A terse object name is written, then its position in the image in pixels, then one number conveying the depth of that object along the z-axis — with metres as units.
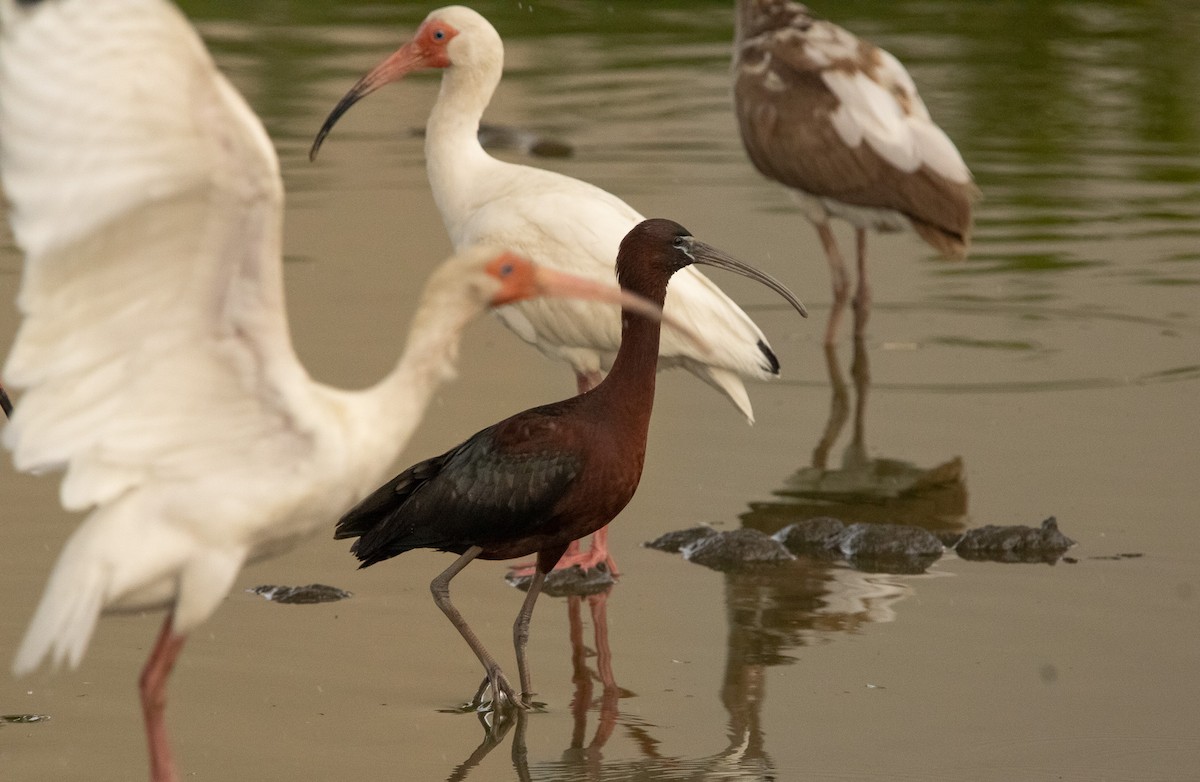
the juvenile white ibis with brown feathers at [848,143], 23.03
